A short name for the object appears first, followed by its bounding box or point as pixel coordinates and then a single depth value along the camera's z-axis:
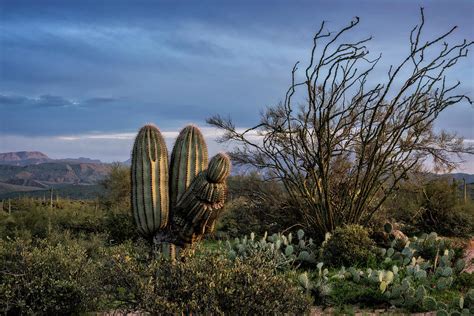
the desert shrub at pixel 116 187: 20.75
